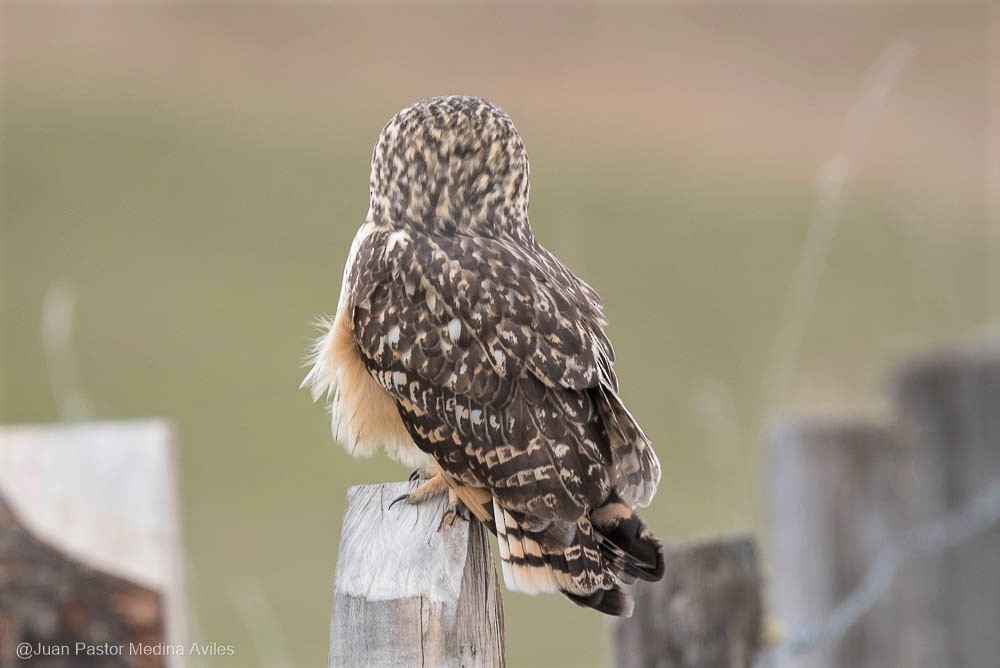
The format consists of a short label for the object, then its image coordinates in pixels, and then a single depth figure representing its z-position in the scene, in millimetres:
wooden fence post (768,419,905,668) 7164
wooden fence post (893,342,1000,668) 7262
